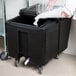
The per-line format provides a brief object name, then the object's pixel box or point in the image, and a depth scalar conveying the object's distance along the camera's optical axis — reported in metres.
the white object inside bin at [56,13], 2.08
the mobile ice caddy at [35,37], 1.96
